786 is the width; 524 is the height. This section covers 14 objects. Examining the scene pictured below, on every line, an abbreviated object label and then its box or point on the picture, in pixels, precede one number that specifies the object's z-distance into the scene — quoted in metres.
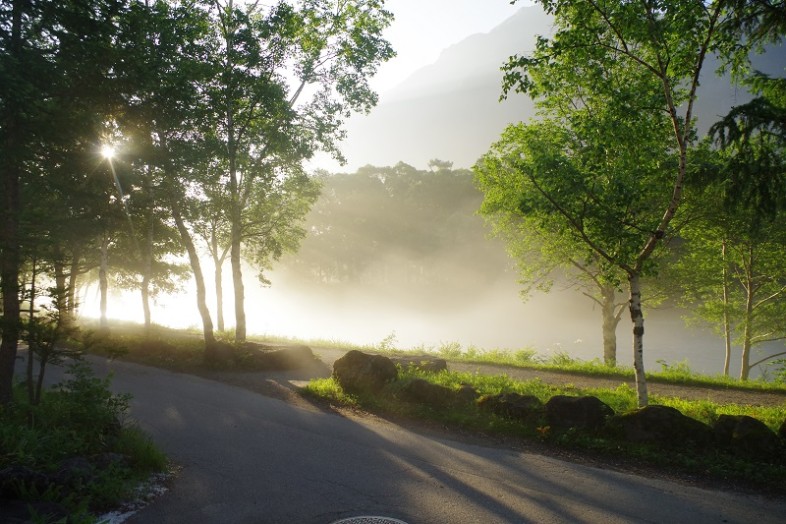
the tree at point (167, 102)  11.32
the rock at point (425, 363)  15.89
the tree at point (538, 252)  21.48
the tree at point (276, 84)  18.33
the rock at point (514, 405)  10.46
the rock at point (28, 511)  5.17
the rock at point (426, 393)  11.73
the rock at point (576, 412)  9.78
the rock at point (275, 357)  16.70
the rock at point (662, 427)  8.95
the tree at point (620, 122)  9.71
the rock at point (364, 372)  12.99
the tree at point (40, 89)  9.69
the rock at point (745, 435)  8.29
